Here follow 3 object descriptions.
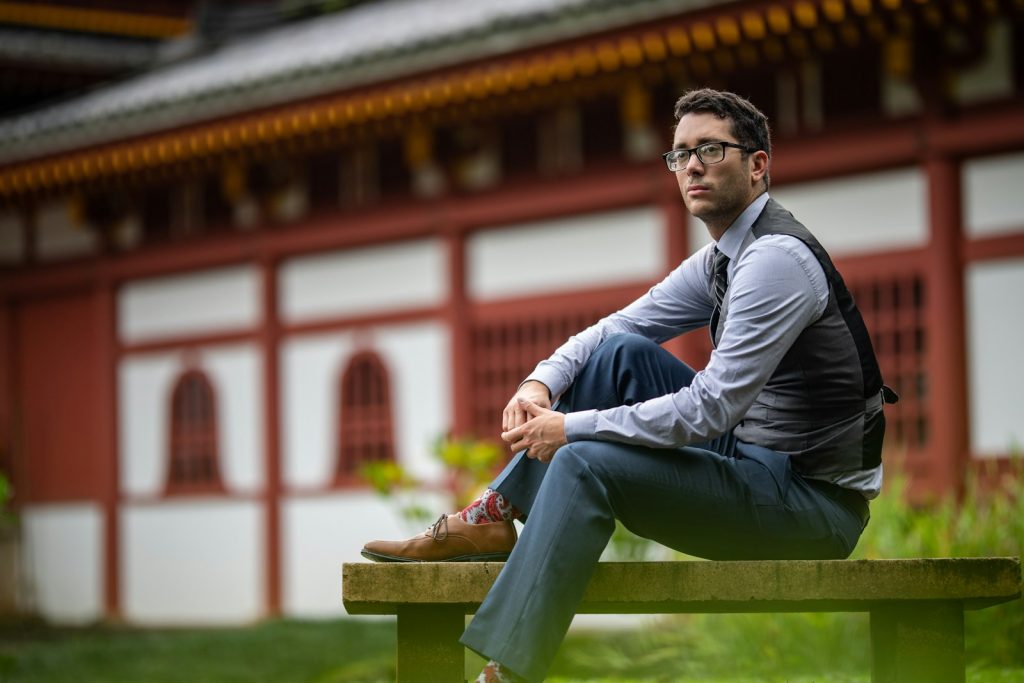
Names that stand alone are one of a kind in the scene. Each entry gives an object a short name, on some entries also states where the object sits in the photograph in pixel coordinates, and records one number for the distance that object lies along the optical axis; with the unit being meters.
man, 7.36
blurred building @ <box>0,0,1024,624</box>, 16.78
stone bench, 7.69
